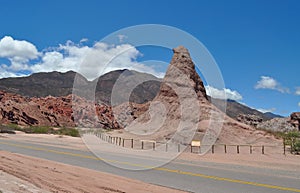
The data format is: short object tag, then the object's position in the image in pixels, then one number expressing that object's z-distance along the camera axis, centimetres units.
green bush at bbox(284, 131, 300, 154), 3135
